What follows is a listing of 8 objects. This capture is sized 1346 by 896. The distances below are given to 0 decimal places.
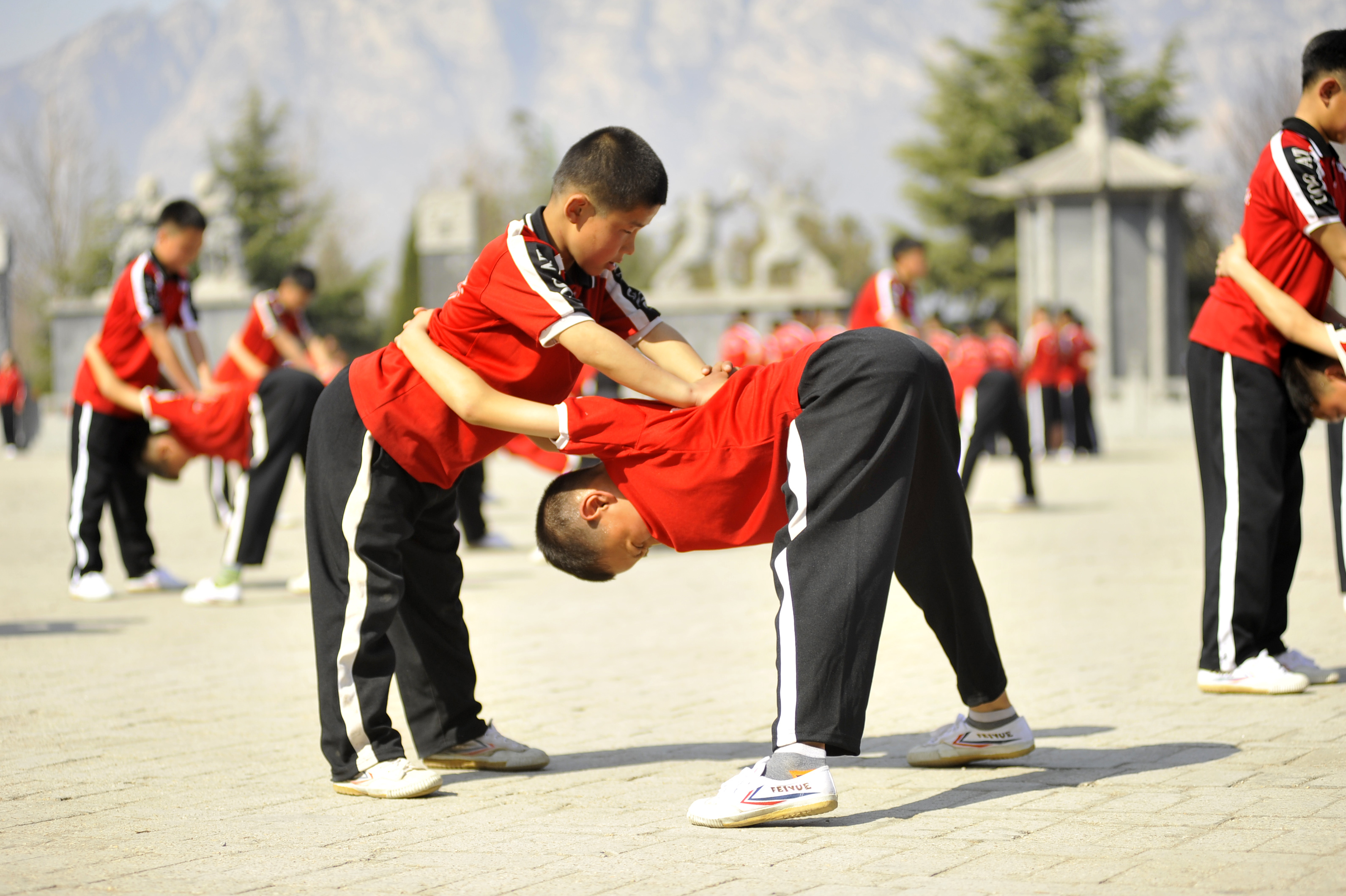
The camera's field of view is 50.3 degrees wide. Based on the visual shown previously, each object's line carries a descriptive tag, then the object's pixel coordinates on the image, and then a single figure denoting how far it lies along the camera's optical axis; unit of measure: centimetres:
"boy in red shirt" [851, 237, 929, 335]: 1173
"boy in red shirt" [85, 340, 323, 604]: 873
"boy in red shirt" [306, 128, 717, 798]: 394
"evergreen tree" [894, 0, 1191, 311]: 4497
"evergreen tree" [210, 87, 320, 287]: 4938
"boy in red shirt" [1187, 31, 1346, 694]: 534
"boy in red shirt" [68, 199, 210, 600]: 897
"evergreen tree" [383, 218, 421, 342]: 4662
